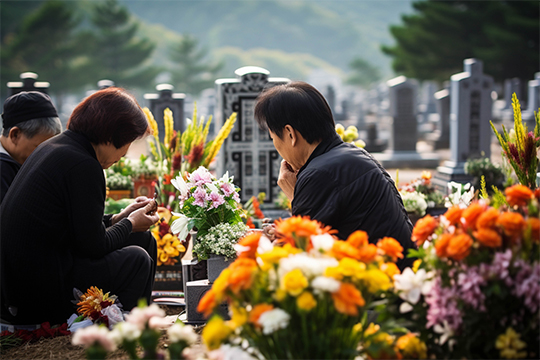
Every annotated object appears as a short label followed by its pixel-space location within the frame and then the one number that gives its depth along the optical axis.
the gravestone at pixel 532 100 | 18.01
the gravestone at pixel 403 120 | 14.79
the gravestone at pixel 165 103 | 10.59
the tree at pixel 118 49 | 44.59
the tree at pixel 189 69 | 59.31
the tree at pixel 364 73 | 85.62
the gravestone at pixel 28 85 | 8.87
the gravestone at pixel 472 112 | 10.00
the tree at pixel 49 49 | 35.50
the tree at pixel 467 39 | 23.53
